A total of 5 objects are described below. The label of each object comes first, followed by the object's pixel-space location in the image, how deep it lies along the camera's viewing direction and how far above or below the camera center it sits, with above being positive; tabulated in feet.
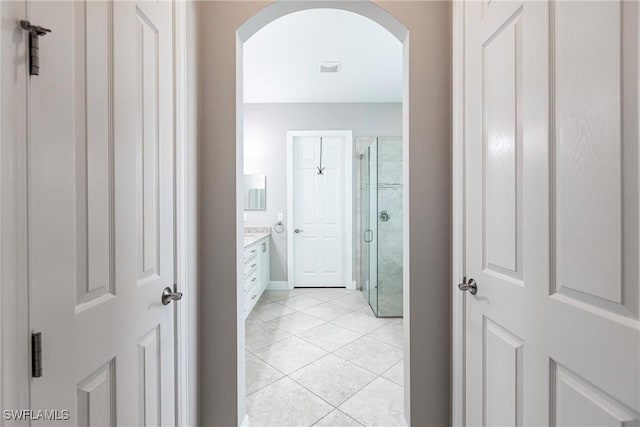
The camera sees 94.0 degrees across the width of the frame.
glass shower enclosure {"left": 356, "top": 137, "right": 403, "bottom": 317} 10.93 -0.62
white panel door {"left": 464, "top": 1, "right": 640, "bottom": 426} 2.06 -0.02
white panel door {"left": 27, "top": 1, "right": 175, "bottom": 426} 2.06 +0.03
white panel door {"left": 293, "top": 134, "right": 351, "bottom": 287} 14.75 -0.17
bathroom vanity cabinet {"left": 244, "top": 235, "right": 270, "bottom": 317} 10.41 -2.34
